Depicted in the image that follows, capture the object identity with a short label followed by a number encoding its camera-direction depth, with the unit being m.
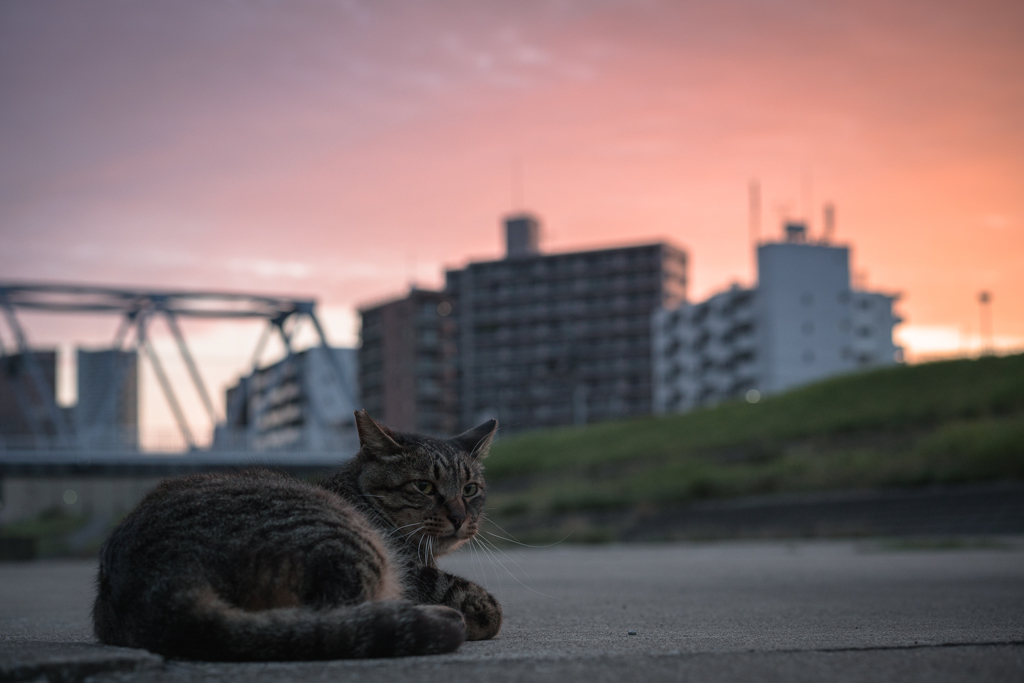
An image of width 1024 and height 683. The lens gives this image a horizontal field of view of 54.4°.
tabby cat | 2.84
